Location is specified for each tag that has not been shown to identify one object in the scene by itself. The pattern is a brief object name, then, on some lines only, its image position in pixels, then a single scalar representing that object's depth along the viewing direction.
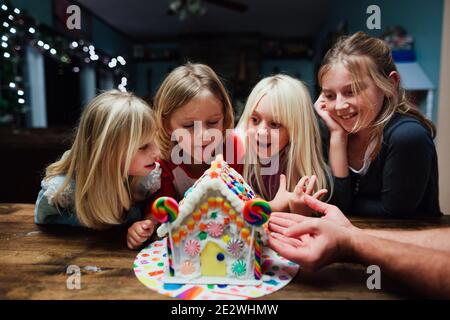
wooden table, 0.71
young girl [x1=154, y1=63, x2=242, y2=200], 1.18
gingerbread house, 0.78
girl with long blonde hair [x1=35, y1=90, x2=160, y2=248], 1.02
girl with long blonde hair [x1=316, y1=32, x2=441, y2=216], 1.14
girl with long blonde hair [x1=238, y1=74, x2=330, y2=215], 1.15
